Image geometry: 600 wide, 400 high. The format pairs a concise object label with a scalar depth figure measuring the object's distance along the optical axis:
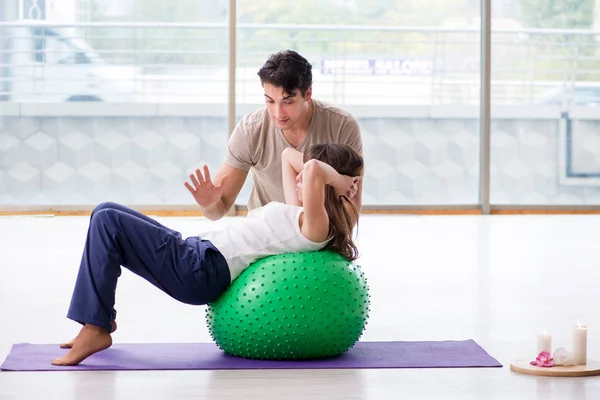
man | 4.42
